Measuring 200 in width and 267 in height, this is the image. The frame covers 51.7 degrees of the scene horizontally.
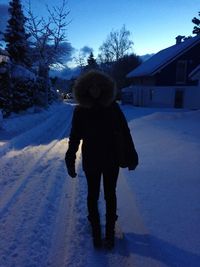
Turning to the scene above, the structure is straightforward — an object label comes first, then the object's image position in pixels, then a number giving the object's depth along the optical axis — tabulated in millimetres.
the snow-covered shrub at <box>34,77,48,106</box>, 17876
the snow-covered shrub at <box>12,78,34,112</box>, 14621
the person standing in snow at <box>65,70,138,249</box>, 2280
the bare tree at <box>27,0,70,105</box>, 21214
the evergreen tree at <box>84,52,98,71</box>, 47783
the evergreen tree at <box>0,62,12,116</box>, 11302
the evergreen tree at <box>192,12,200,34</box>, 39093
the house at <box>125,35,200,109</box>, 21507
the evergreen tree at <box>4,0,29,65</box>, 17154
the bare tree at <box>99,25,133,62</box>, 40892
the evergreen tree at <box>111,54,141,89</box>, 33852
